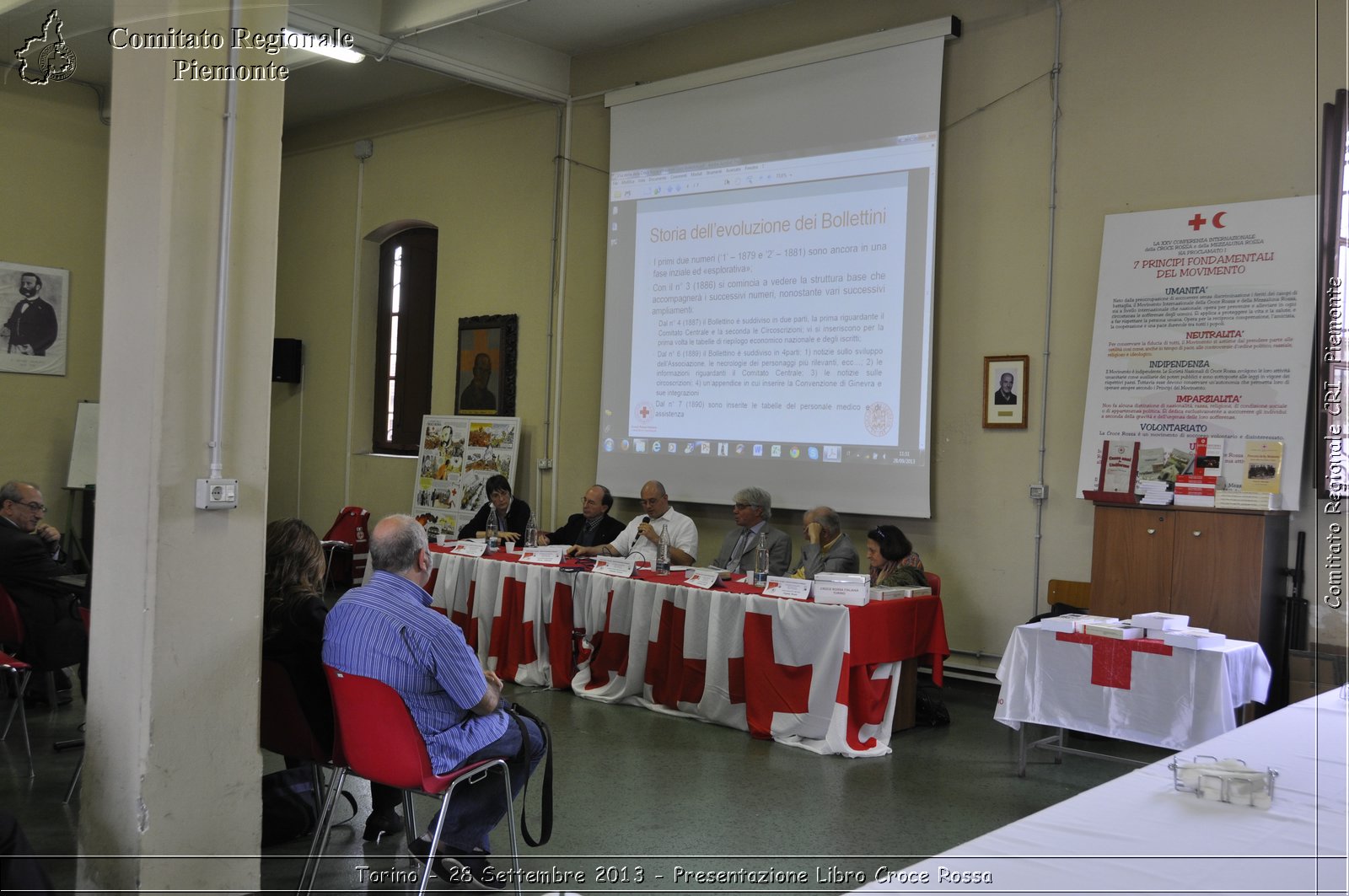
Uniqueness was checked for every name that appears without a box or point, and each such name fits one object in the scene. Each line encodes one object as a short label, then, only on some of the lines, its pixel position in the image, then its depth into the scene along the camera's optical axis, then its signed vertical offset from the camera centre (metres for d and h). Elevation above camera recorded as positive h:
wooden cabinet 4.82 -0.49
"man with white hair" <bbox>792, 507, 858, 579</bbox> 5.59 -0.54
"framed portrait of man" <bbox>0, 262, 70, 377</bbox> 8.99 +0.73
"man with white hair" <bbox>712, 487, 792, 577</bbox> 6.20 -0.55
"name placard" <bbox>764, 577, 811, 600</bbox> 4.95 -0.67
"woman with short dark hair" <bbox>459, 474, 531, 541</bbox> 7.13 -0.56
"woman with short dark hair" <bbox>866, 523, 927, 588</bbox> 5.41 -0.56
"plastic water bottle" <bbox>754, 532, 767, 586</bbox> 5.27 -0.62
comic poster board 8.66 -0.31
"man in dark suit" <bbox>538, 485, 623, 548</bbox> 7.00 -0.57
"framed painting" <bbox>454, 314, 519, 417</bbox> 8.80 +0.48
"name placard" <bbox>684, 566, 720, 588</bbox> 5.33 -0.69
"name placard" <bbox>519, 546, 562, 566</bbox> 5.95 -0.69
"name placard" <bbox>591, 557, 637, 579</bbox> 5.62 -0.70
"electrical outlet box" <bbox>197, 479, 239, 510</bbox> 2.98 -0.21
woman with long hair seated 3.32 -0.59
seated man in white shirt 6.52 -0.58
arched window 9.83 +0.77
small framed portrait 6.07 +0.32
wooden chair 5.66 -0.72
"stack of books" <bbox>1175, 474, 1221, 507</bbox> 5.13 -0.16
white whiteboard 9.14 -0.34
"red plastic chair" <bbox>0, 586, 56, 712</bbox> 4.44 -0.86
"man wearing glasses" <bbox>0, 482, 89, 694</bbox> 4.48 -0.79
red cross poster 5.10 +0.61
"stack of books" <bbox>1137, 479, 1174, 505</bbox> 5.19 -0.18
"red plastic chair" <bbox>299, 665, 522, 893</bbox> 2.75 -0.80
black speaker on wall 10.42 +0.54
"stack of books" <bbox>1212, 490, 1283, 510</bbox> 4.87 -0.18
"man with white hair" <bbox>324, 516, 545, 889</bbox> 2.88 -0.61
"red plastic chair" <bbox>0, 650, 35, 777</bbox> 3.99 -1.06
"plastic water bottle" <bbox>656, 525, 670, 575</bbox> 5.69 -0.65
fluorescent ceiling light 7.11 +2.48
